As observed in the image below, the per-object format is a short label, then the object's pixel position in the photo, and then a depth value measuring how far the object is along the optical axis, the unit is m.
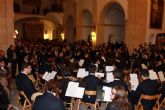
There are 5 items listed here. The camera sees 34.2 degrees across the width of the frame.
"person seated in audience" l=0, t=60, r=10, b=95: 7.93
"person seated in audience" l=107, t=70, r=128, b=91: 6.99
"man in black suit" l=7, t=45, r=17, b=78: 13.56
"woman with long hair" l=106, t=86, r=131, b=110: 4.31
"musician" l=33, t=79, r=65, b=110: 4.57
